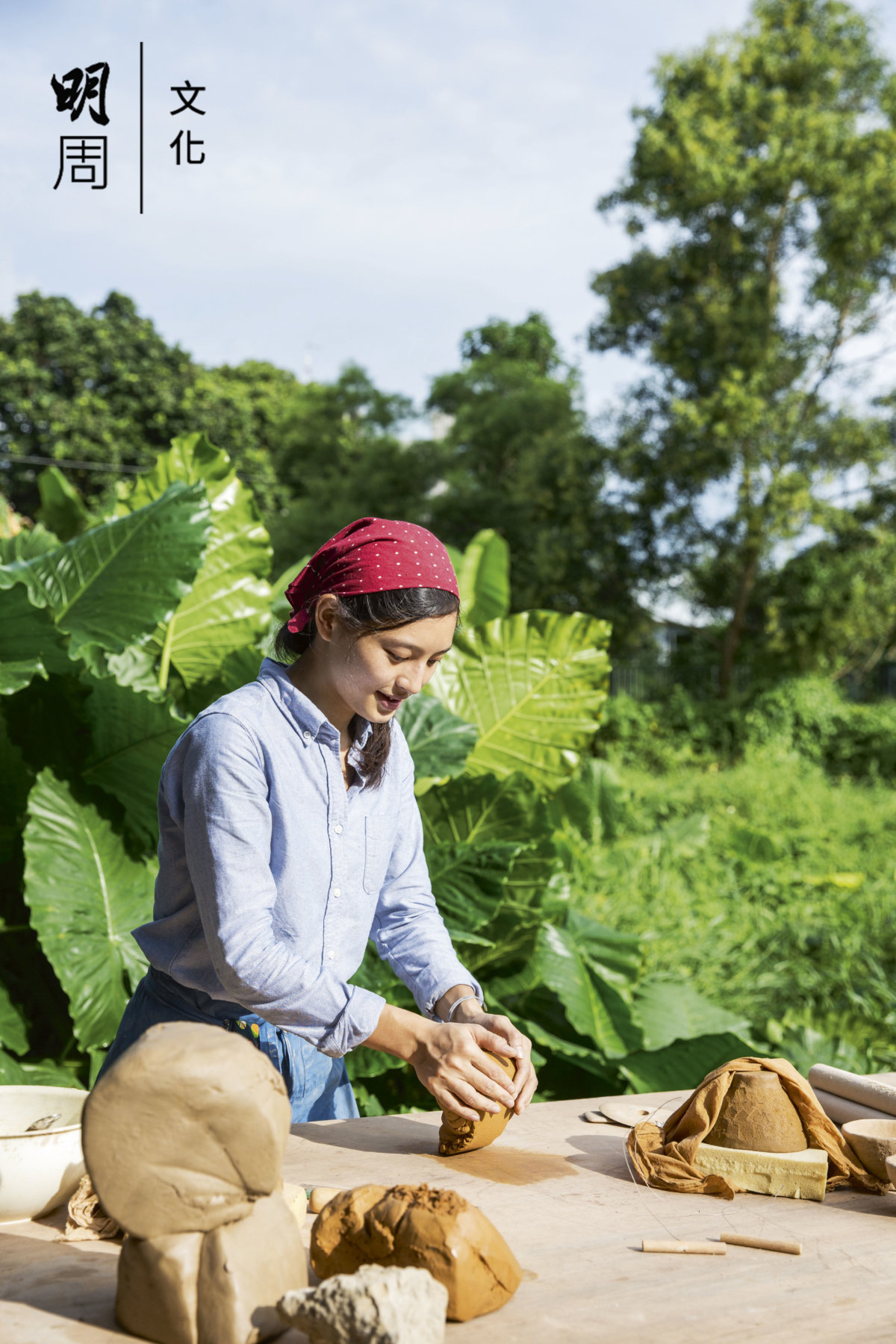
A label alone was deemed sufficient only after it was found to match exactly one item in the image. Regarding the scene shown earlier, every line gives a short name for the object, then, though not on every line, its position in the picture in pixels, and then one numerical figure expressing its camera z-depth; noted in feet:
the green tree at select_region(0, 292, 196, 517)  56.34
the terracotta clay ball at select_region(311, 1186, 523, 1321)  3.03
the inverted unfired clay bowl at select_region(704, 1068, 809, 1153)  4.11
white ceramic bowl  3.69
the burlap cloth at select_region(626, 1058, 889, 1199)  4.06
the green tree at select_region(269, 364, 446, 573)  45.55
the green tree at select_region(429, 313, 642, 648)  39.17
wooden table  3.02
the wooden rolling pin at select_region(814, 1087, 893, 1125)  4.64
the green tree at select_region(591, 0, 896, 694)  35.86
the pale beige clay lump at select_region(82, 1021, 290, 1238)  2.91
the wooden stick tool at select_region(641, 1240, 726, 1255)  3.49
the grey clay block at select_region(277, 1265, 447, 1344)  2.72
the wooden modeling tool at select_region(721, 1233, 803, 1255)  3.53
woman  3.92
